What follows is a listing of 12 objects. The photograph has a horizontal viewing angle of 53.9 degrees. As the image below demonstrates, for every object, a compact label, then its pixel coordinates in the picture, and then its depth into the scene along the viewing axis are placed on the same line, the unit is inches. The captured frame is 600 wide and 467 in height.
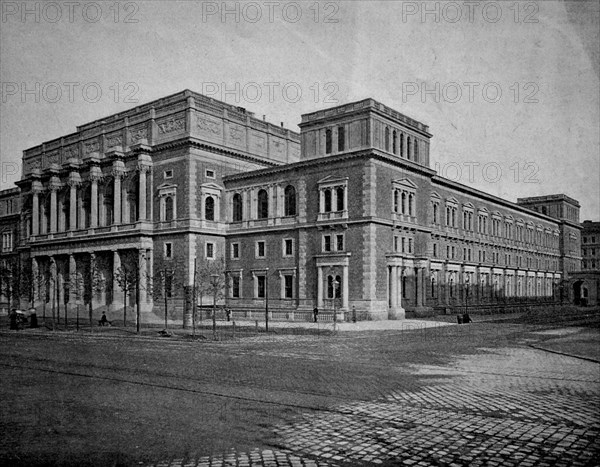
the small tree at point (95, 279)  2299.5
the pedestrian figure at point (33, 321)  1834.4
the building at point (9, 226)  3289.9
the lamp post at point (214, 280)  1335.6
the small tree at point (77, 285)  2420.0
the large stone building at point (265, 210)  1947.6
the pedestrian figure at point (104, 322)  1897.1
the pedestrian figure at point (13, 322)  1764.3
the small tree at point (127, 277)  1964.8
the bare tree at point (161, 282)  2121.1
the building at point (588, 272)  3887.8
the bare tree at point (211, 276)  2106.3
